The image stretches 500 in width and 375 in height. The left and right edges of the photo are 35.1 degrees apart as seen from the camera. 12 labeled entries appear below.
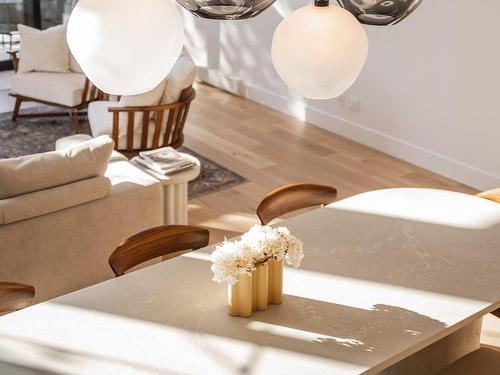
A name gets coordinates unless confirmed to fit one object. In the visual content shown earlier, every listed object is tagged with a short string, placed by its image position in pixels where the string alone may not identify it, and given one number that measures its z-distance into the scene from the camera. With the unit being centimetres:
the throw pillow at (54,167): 406
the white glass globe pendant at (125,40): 180
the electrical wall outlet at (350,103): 715
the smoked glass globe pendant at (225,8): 176
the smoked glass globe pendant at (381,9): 200
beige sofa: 408
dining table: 257
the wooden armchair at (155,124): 582
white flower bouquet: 274
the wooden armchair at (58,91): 715
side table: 498
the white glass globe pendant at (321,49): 222
